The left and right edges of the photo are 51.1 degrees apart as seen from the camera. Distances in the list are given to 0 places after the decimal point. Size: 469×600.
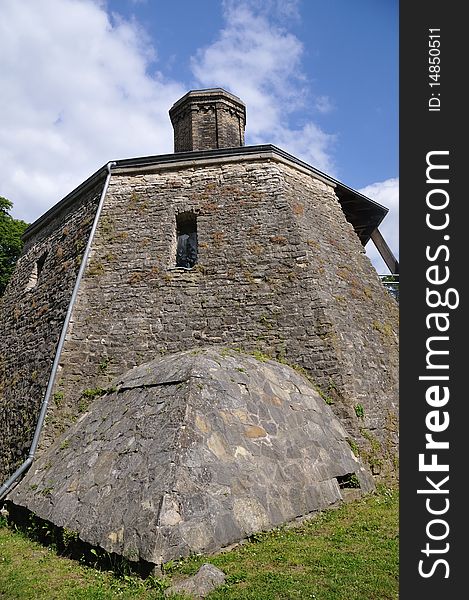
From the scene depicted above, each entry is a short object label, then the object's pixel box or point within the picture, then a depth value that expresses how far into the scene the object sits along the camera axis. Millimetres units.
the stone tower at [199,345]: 5742
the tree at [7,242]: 22000
